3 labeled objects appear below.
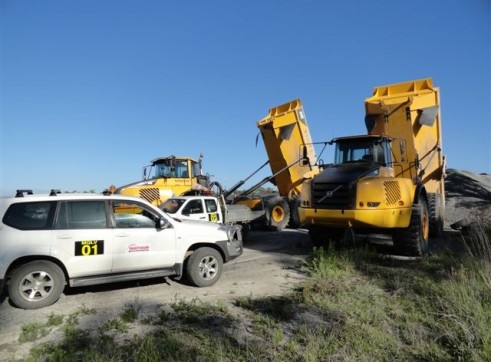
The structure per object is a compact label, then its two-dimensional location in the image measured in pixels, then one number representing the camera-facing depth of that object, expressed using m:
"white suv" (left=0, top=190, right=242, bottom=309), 6.22
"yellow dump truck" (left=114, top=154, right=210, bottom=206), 13.77
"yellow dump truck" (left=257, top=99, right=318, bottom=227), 15.11
